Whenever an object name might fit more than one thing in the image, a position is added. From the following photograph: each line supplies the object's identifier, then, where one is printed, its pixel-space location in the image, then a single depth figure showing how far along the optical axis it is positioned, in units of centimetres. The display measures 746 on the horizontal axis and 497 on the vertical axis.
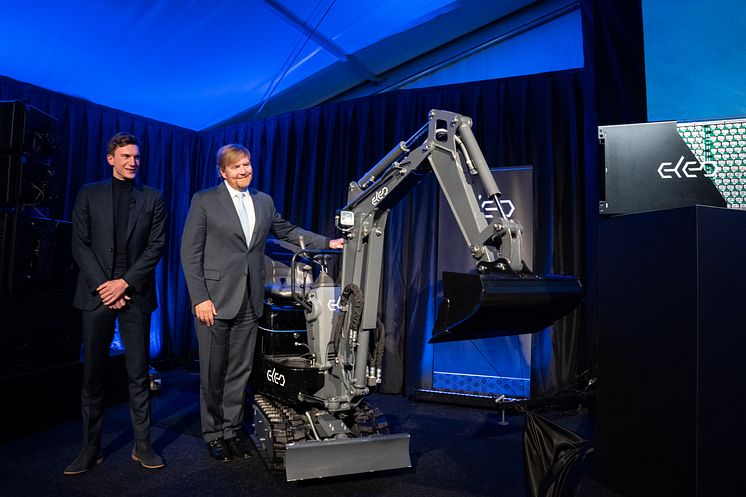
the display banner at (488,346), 459
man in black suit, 282
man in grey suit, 304
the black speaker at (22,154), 300
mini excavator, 215
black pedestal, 162
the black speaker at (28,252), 299
